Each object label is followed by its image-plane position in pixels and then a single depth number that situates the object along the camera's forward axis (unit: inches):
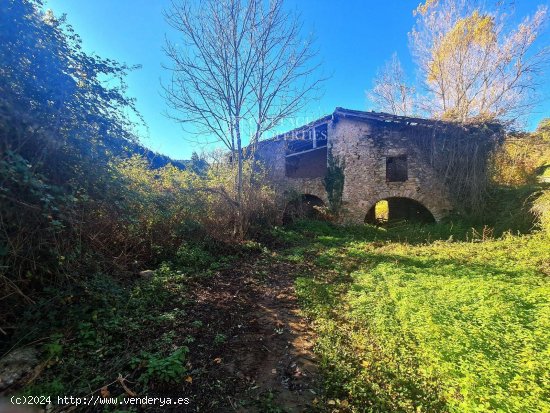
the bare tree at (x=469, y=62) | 578.6
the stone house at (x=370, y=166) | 458.6
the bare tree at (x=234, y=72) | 340.2
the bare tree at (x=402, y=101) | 780.0
